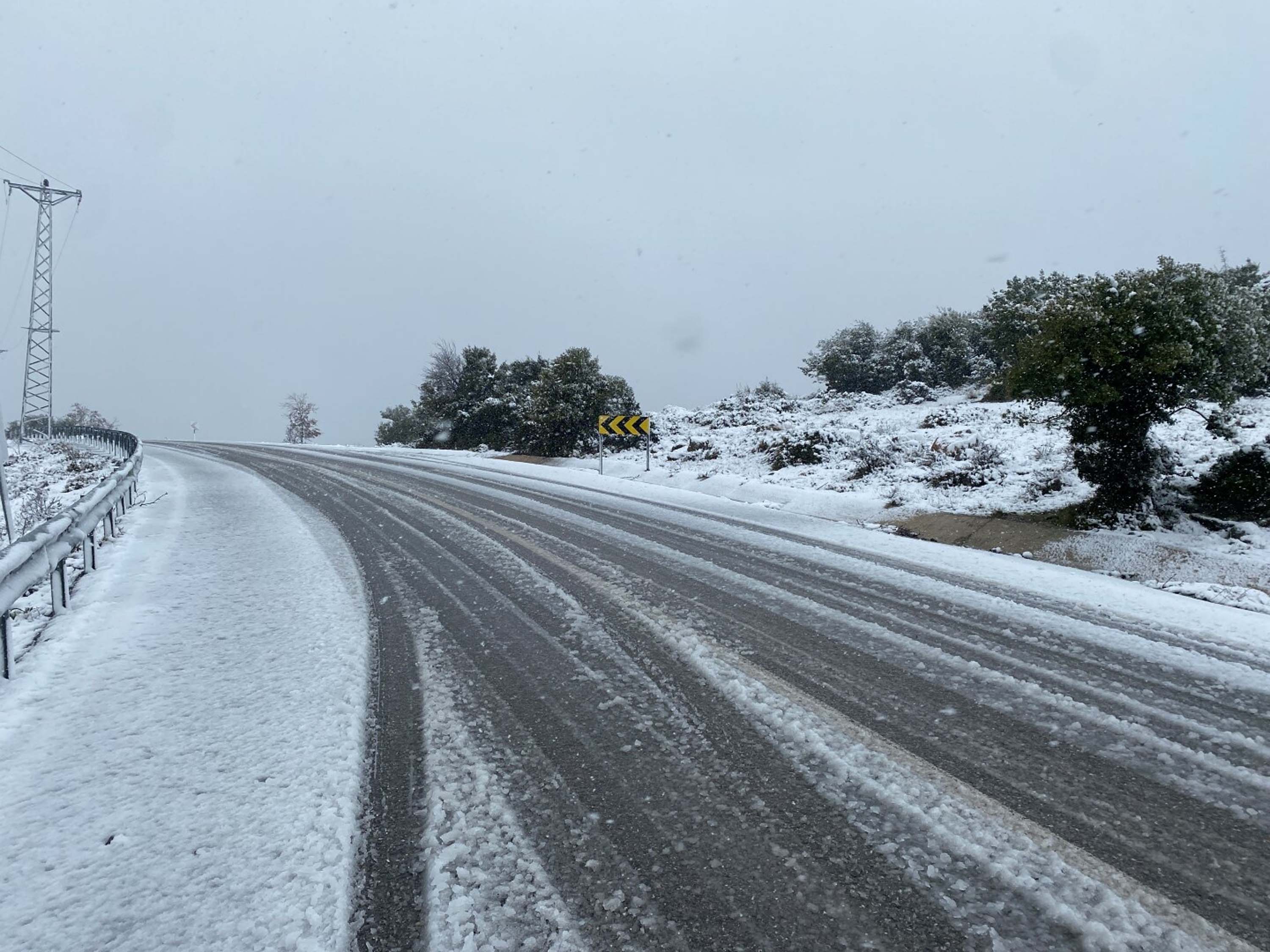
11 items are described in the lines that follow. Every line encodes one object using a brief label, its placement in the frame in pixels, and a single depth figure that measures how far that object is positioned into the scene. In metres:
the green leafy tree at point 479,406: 29.02
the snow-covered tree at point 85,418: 68.12
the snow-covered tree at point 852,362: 31.56
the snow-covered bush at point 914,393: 26.61
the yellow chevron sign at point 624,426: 18.33
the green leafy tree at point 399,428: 39.98
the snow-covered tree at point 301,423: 61.41
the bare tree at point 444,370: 32.31
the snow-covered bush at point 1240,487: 7.18
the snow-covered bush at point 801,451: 16.17
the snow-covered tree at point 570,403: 23.09
